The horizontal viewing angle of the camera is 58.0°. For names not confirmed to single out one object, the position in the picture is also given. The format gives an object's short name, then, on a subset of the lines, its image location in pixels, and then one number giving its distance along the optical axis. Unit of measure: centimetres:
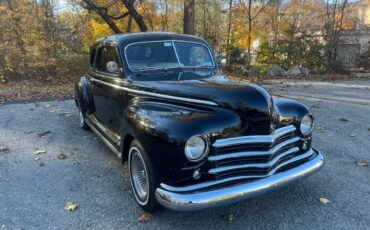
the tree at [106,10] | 1494
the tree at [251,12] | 1798
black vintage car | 303
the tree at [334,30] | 1737
